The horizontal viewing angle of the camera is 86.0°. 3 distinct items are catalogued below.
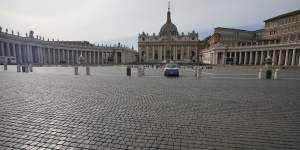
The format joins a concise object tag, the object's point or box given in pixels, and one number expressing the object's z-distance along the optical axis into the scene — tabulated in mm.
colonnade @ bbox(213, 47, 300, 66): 47947
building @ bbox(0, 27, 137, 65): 55416
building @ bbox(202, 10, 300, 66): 49438
